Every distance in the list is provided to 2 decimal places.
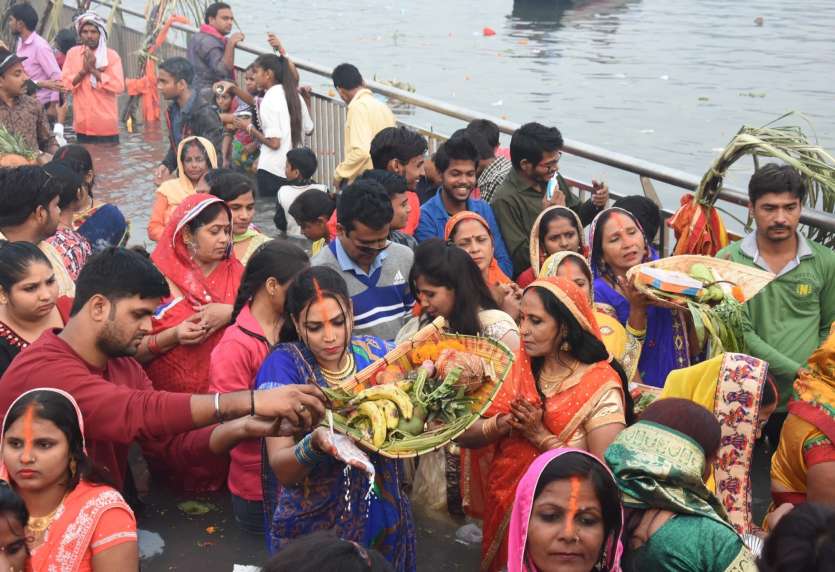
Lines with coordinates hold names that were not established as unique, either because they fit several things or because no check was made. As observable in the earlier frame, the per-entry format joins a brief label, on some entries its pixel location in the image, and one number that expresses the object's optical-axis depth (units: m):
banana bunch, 3.33
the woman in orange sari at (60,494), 3.30
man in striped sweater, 5.15
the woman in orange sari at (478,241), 5.54
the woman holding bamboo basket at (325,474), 3.69
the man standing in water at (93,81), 11.75
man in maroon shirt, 3.48
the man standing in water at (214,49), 11.02
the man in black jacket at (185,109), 9.63
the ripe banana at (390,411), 3.37
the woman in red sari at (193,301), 4.95
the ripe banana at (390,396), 3.42
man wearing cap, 8.37
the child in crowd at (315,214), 6.50
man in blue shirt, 6.35
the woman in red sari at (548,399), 3.95
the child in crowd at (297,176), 7.79
